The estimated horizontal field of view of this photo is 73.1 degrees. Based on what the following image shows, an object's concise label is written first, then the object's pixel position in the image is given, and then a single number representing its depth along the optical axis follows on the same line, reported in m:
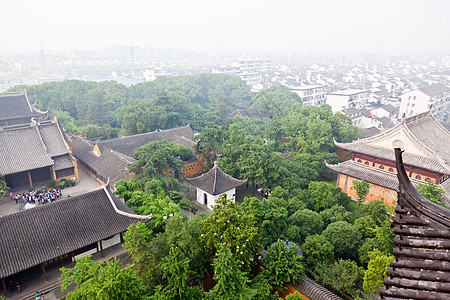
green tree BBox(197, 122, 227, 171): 29.56
